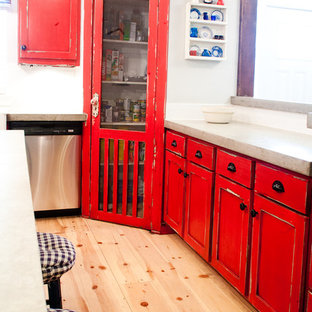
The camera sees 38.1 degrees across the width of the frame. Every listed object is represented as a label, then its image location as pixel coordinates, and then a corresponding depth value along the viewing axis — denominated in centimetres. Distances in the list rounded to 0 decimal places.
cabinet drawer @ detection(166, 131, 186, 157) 332
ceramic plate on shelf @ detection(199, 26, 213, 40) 375
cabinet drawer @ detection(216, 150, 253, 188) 241
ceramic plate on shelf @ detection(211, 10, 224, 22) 375
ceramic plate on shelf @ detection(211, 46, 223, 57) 380
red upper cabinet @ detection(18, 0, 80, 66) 401
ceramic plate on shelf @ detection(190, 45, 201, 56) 374
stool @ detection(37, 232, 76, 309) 168
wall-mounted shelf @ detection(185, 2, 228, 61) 368
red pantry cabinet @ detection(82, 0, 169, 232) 371
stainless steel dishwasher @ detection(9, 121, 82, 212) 393
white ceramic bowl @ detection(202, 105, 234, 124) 347
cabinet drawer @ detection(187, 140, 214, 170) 286
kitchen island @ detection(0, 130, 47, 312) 63
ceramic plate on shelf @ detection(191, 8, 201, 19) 369
